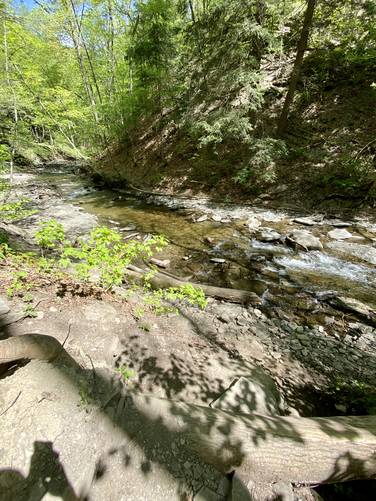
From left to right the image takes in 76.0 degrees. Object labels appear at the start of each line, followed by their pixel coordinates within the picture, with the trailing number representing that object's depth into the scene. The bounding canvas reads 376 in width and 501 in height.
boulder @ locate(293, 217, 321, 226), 8.80
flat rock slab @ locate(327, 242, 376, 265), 6.64
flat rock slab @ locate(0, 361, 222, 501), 1.65
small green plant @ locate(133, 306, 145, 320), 3.94
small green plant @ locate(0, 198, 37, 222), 4.66
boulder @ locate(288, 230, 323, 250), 7.25
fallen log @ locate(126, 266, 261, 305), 5.11
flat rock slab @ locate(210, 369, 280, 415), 2.70
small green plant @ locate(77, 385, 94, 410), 2.00
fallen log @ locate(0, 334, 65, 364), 1.95
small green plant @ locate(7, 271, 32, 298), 3.39
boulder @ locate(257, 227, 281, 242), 7.84
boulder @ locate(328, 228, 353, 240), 7.77
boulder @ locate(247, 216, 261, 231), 8.85
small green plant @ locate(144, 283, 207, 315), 4.25
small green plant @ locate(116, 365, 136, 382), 2.54
